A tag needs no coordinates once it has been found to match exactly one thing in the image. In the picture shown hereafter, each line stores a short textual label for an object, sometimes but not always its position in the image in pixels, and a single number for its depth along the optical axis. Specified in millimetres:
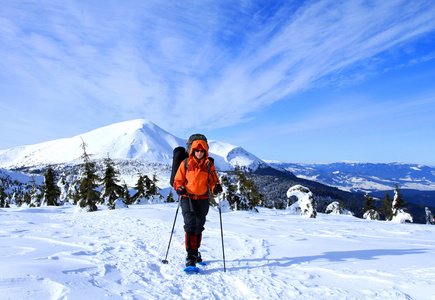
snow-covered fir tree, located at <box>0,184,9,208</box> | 43250
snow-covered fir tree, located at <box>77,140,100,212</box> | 22797
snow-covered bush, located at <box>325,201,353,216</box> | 29159
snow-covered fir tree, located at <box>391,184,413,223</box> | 27241
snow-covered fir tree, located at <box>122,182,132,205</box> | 33519
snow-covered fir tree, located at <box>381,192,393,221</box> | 31884
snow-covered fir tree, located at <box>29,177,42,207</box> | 36453
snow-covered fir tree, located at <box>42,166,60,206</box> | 32000
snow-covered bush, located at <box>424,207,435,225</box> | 33525
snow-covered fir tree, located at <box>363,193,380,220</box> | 33562
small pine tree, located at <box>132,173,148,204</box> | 29798
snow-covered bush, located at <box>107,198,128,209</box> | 22155
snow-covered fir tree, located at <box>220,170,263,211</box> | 24391
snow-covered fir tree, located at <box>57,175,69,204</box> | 38312
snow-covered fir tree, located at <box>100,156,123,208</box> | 25766
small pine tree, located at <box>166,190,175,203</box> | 40812
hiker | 4508
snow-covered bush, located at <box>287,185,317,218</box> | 19233
